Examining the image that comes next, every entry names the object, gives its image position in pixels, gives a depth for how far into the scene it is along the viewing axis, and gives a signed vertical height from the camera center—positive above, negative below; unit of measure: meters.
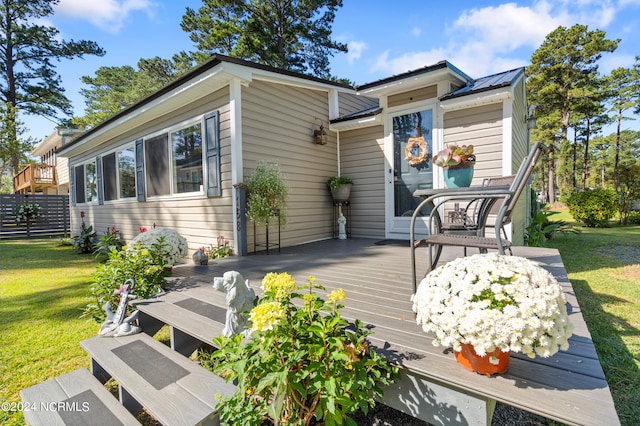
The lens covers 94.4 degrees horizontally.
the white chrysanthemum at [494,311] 1.01 -0.41
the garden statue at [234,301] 1.67 -0.57
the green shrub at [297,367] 1.10 -0.65
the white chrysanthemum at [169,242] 3.12 -0.43
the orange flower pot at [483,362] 1.12 -0.63
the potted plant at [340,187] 5.45 +0.23
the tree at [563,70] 13.91 +6.33
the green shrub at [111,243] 5.65 -0.81
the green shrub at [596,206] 9.62 -0.34
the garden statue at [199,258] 3.49 -0.66
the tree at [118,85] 13.62 +6.26
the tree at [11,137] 11.78 +2.86
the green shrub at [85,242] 7.23 -0.93
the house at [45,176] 14.41 +1.48
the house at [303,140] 4.22 +0.99
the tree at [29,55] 12.98 +6.97
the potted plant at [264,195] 4.15 +0.08
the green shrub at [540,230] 5.84 -0.75
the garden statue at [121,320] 2.11 -0.87
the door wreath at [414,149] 4.75 +0.77
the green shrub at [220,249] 4.34 -0.71
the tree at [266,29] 10.45 +6.38
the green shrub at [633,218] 10.14 -0.79
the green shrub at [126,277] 2.52 -0.63
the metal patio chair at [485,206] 1.65 -0.06
